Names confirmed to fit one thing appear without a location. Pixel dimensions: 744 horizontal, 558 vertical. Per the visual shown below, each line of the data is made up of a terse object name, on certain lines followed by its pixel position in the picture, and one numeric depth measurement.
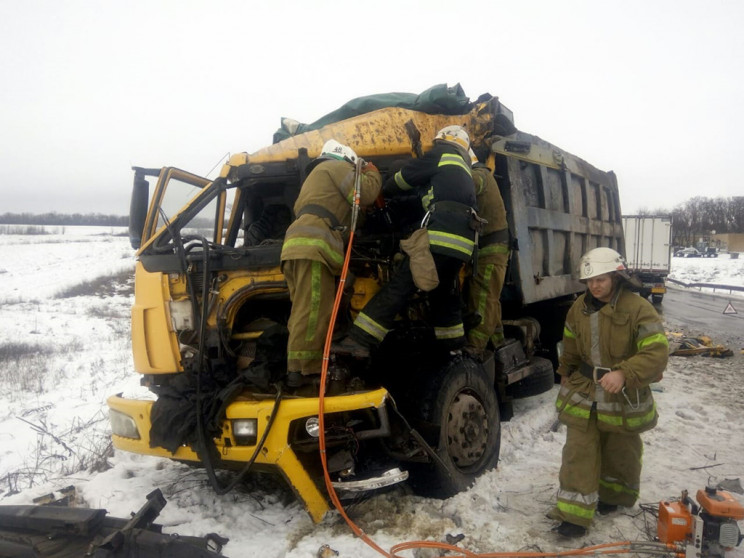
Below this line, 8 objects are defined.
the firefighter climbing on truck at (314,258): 3.17
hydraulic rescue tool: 2.56
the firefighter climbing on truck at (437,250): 3.30
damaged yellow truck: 3.01
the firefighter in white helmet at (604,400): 3.03
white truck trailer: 17.59
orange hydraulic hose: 2.81
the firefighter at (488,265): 4.29
